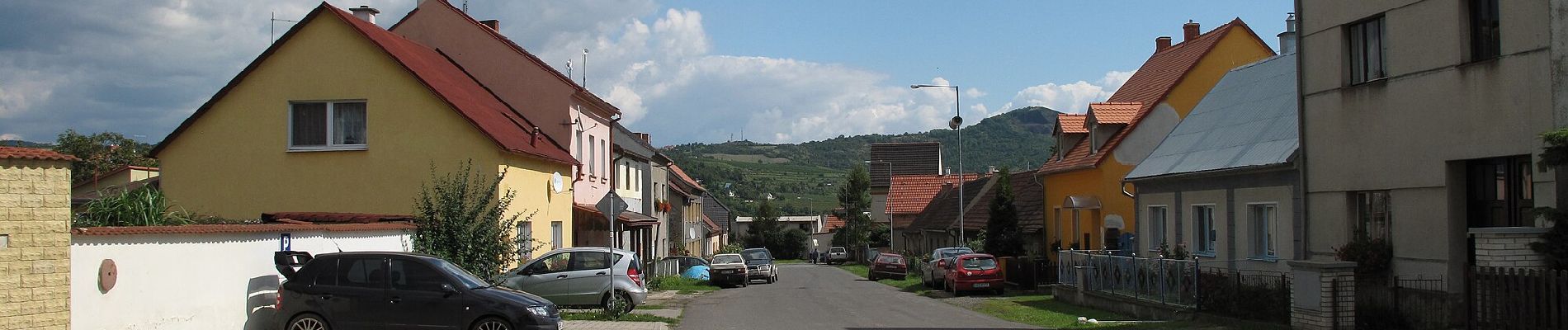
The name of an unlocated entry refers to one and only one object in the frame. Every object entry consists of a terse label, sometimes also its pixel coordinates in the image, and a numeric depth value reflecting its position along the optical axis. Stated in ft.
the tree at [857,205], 284.82
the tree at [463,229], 63.82
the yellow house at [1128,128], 109.29
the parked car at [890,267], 160.66
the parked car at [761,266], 154.10
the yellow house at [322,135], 73.10
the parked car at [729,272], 139.23
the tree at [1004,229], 126.62
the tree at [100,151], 126.11
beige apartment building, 47.93
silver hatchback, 77.66
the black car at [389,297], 46.98
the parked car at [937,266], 122.21
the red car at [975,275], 108.99
